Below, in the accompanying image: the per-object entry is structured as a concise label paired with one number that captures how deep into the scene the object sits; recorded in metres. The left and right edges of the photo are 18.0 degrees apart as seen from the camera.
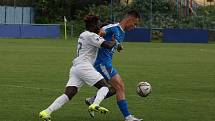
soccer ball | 13.14
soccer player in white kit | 11.30
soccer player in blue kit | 12.35
